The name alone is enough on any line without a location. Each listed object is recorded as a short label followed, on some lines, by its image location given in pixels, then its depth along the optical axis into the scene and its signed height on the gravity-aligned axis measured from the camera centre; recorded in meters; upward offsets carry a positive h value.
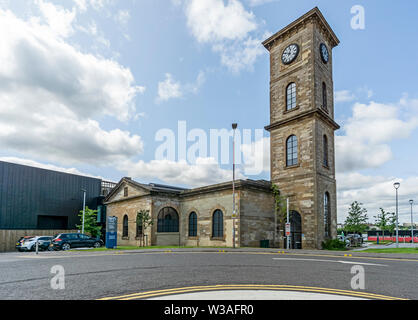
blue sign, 23.70 -3.32
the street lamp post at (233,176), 23.13 +1.42
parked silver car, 27.09 -4.84
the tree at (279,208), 26.16 -1.31
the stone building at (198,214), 25.25 -2.06
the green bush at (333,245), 23.17 -4.11
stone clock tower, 24.45 +6.37
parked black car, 24.02 -4.21
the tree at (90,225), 40.56 -4.64
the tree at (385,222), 54.16 -5.30
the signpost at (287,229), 21.86 -2.68
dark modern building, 36.69 -0.64
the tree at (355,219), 47.56 -4.25
